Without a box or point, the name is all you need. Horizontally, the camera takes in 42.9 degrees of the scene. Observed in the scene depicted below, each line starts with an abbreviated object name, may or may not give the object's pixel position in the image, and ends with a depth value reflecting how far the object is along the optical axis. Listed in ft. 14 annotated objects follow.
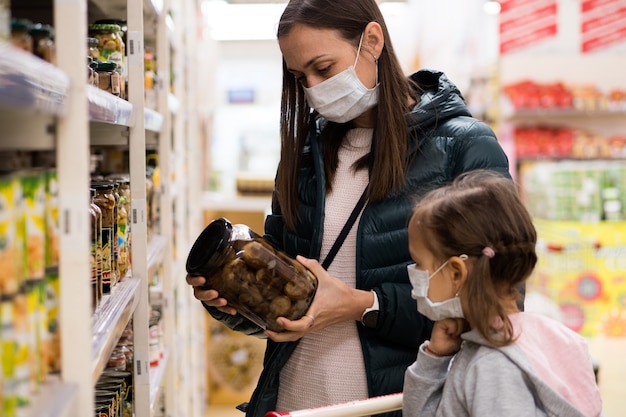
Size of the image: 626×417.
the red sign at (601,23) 23.77
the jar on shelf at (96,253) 4.99
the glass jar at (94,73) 5.54
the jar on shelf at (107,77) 5.99
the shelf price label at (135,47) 6.97
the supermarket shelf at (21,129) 3.38
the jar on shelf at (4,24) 3.19
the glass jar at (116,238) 6.19
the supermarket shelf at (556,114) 22.41
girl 4.52
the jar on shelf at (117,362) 6.98
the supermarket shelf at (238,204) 18.45
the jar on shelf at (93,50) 6.43
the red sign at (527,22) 24.08
